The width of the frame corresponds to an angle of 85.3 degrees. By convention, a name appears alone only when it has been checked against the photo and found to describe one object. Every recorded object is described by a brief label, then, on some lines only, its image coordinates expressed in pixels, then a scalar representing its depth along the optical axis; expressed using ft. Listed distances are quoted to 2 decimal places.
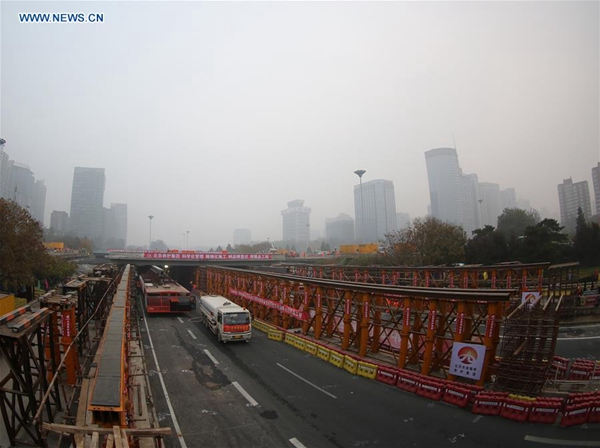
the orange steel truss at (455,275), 98.80
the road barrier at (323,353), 65.70
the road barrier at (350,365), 58.49
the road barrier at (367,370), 55.67
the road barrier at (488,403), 41.47
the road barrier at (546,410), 38.42
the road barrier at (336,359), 61.77
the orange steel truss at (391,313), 48.52
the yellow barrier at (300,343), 74.11
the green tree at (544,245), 145.59
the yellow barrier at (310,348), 69.99
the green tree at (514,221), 230.27
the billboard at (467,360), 47.42
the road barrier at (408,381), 49.65
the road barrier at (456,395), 44.27
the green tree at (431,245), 170.50
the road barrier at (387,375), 52.64
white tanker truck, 78.12
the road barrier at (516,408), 39.42
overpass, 194.08
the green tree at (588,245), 155.63
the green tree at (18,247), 115.14
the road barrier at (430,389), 46.80
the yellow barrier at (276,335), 82.94
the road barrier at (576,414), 37.22
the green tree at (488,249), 164.45
